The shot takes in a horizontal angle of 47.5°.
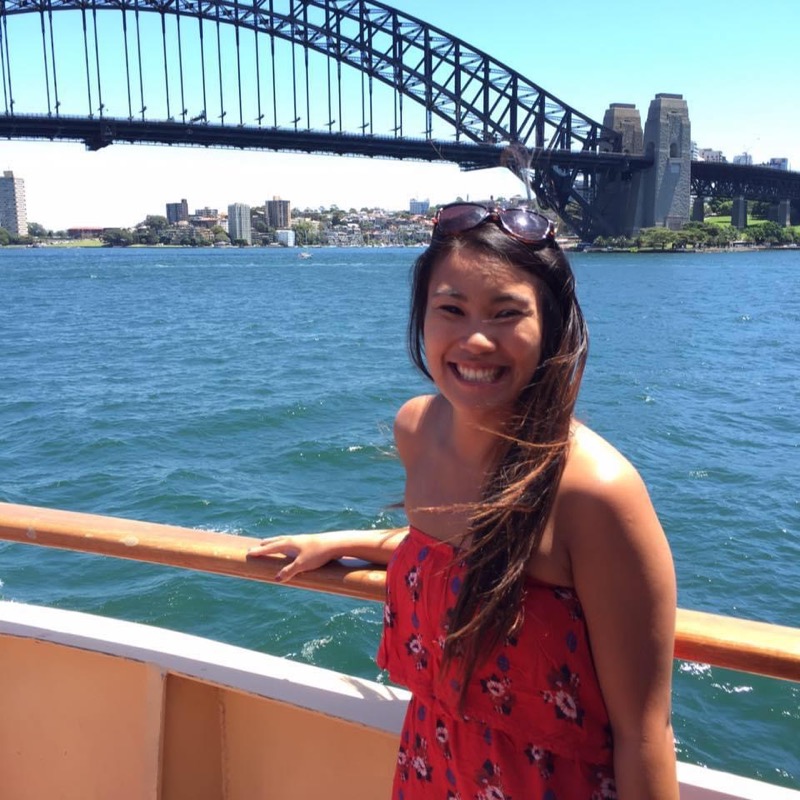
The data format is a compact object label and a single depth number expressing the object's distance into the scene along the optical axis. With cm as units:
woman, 93
